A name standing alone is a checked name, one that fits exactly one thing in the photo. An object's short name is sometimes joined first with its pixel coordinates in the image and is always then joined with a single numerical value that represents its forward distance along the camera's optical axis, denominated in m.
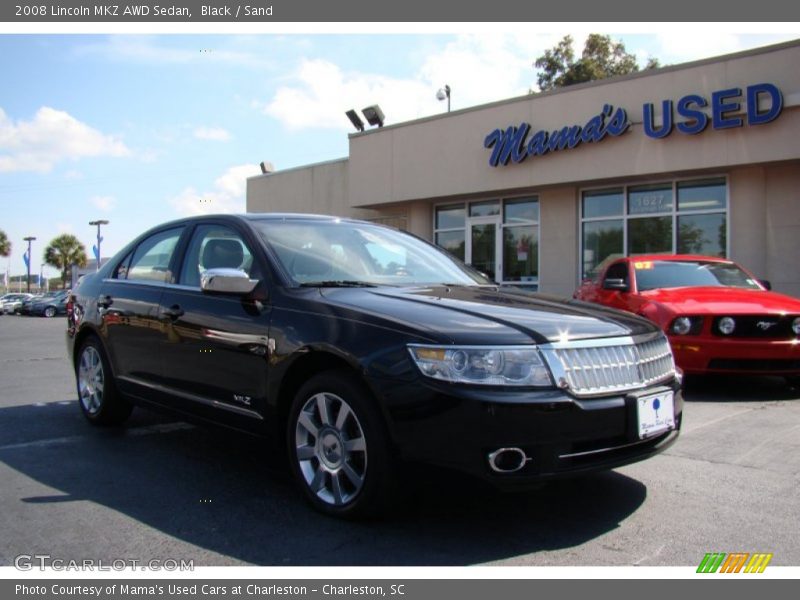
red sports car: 6.82
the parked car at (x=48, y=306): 37.94
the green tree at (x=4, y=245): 65.62
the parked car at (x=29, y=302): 38.93
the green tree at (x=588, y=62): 35.50
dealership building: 12.60
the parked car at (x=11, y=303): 42.03
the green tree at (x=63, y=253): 67.69
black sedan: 3.10
